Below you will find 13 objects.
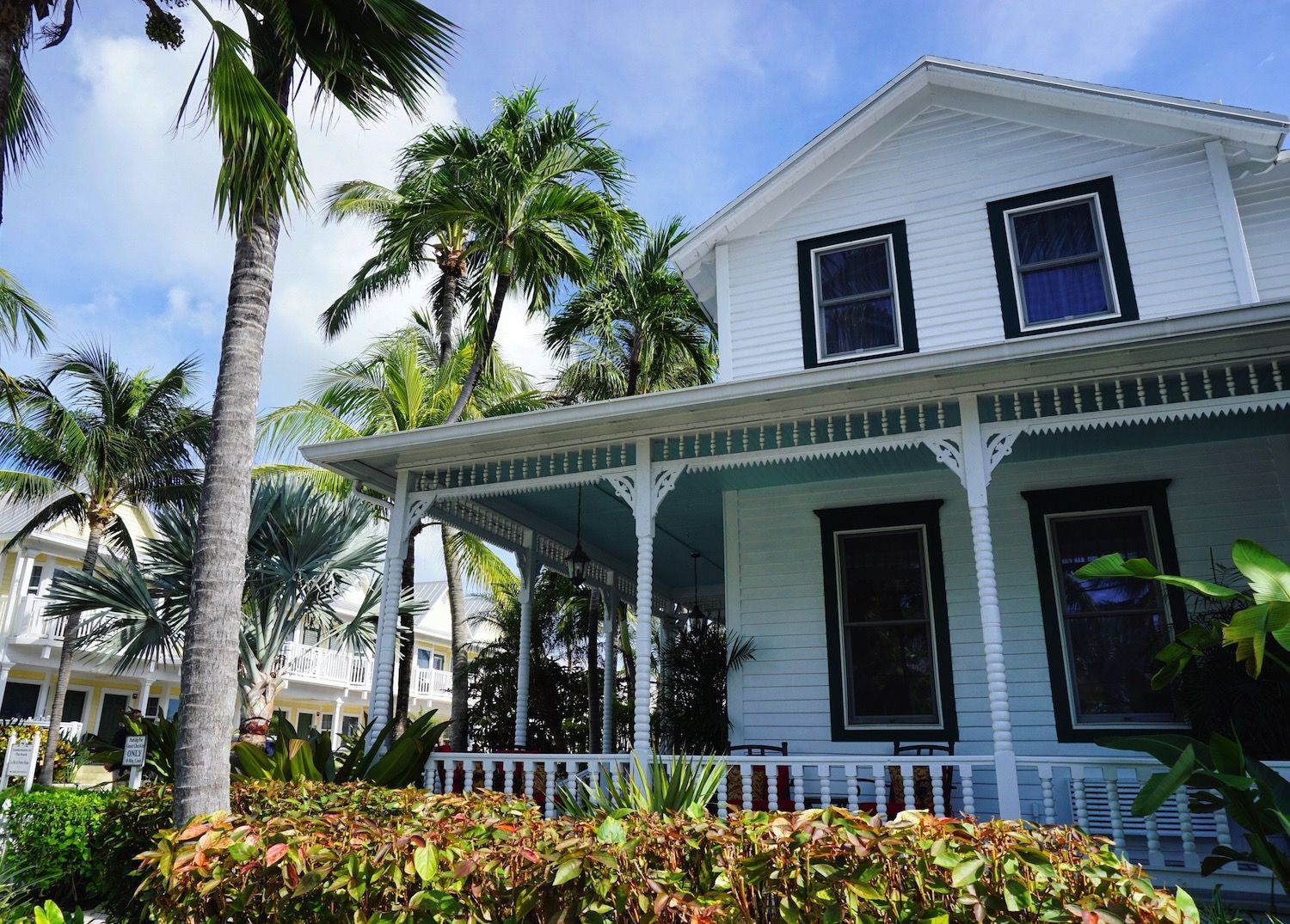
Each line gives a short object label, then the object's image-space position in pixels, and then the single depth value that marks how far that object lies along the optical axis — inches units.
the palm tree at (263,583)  346.3
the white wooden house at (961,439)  263.9
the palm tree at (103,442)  701.9
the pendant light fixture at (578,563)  391.5
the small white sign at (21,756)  291.9
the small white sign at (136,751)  258.5
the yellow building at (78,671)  848.3
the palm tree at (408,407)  550.3
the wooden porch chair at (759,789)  289.6
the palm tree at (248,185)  193.5
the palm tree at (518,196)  474.9
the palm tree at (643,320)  614.9
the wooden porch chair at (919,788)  279.7
